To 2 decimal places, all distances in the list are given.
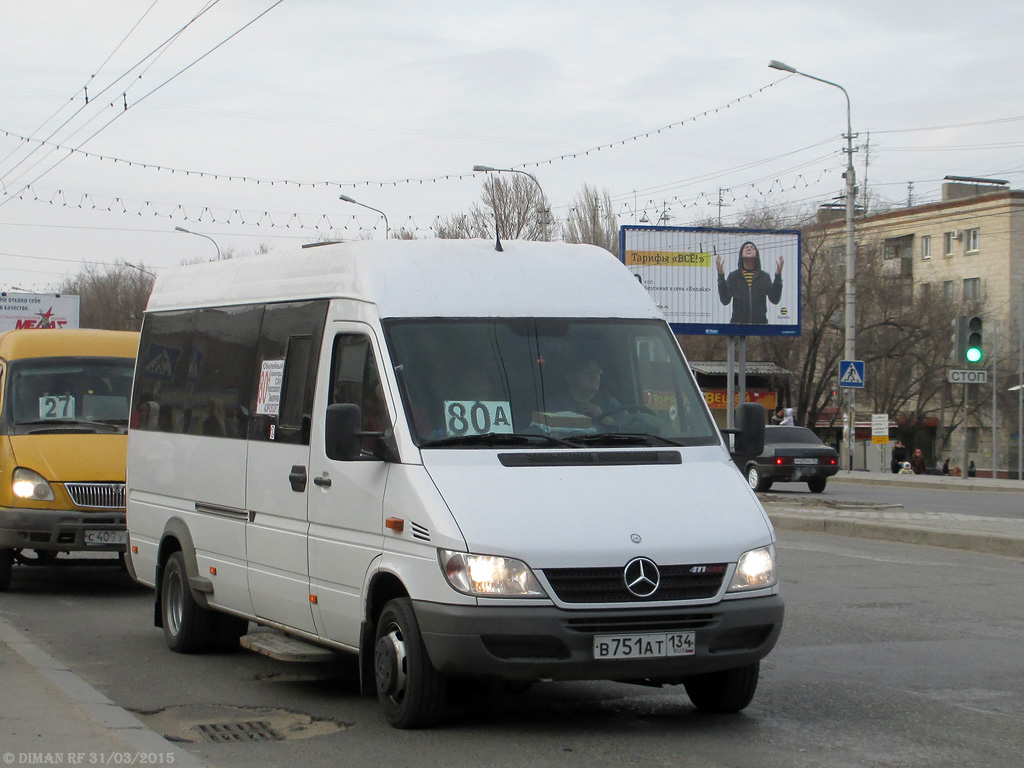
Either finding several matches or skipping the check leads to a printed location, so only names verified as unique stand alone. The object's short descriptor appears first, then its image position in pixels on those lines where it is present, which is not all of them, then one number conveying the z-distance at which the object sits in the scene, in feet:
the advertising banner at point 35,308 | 165.68
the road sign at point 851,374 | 117.50
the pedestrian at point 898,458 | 170.29
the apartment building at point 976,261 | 221.25
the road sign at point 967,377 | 99.44
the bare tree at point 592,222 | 189.47
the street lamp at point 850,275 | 132.87
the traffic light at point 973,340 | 90.22
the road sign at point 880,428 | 129.18
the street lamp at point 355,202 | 117.10
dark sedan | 96.68
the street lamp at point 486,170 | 114.57
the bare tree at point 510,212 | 176.65
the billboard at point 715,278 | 125.90
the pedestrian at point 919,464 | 187.52
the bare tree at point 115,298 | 270.26
